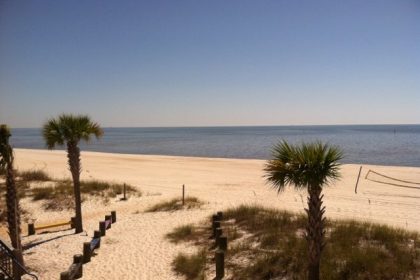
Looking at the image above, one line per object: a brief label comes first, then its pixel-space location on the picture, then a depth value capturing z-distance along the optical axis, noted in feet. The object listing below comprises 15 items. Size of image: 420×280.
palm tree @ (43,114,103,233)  48.44
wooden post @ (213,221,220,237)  45.27
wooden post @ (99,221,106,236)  47.14
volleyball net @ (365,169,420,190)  90.07
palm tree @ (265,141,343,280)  23.13
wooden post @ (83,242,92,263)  38.11
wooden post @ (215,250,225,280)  32.65
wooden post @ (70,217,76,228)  52.60
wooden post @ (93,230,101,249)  43.66
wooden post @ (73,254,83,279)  34.17
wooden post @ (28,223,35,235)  50.31
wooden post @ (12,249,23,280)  32.07
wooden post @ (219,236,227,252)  39.22
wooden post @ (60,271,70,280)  30.01
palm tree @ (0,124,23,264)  34.45
